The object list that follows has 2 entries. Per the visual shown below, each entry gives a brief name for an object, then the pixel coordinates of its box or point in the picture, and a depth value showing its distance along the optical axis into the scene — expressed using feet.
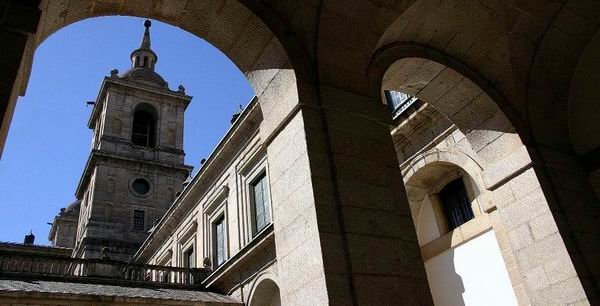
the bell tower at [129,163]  91.30
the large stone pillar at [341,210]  11.76
